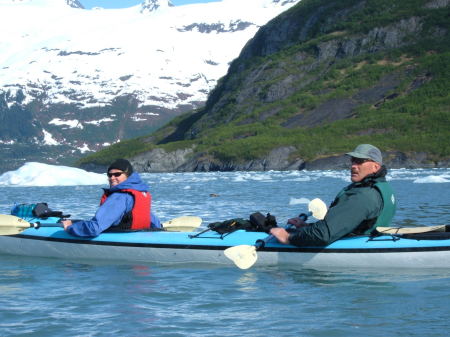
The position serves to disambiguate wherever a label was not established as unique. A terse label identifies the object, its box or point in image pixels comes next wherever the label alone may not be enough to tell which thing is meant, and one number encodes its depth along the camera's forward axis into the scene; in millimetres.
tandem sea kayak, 10570
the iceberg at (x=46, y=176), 50219
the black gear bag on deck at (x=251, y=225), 11664
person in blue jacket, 11422
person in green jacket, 9938
